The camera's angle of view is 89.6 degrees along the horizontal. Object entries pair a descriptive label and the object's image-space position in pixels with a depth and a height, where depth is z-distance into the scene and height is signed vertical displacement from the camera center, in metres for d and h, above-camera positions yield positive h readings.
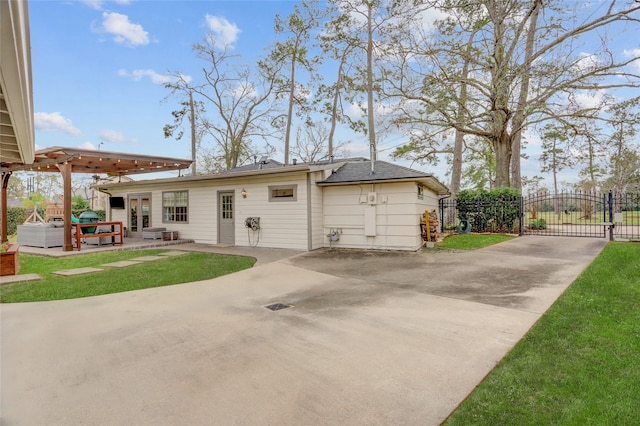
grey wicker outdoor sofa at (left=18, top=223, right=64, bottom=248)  10.52 -0.49
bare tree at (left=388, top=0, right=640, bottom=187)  11.77 +5.74
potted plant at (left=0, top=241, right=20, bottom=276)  6.30 -0.81
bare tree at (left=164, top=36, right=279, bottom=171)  21.02 +7.81
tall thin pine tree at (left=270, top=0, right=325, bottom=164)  18.77 +10.04
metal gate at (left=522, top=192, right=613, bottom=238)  11.93 -0.54
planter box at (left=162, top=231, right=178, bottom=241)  12.16 -0.67
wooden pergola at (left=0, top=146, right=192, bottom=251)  9.34 +1.95
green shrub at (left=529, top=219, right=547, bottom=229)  14.83 -0.66
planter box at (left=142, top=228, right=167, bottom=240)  12.34 -0.57
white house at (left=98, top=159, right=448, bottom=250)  9.44 +0.31
